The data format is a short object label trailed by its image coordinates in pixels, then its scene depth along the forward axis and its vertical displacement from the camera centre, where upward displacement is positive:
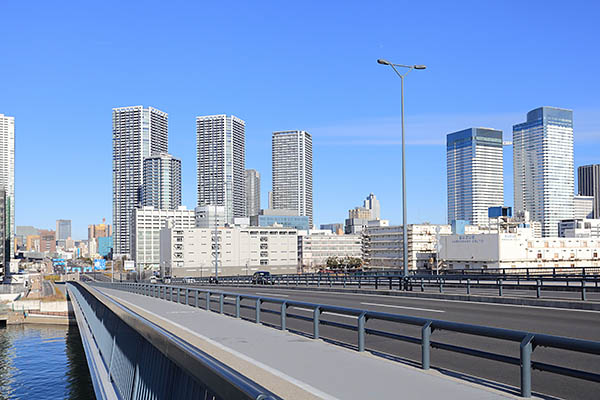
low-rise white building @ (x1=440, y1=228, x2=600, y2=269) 101.81 -3.47
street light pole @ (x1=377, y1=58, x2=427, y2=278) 31.28 +1.57
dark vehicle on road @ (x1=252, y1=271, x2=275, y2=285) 57.44 -4.50
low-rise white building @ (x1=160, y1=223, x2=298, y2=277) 181.62 -5.79
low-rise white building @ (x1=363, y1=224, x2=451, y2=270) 173.12 -4.01
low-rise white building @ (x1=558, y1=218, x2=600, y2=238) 160.21 -0.80
